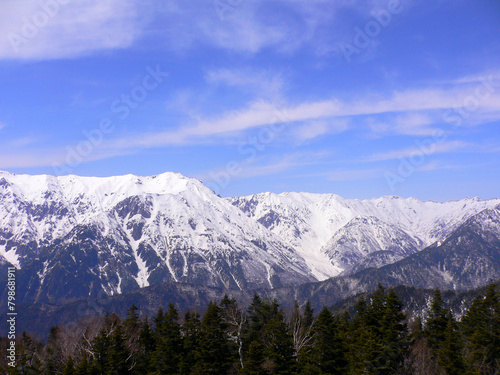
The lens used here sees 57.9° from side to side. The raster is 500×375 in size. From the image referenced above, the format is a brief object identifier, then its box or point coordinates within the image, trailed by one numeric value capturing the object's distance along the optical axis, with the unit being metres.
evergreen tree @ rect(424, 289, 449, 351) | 86.75
